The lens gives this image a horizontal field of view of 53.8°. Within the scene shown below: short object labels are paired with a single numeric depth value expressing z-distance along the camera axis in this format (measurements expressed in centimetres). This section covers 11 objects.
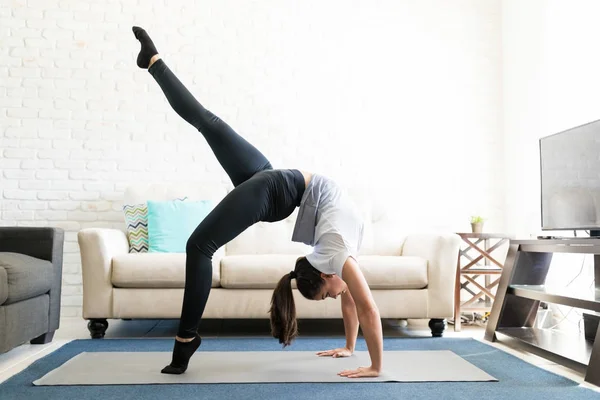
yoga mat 237
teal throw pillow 388
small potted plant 418
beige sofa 346
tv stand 284
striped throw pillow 394
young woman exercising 239
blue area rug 214
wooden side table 386
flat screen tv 302
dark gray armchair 275
